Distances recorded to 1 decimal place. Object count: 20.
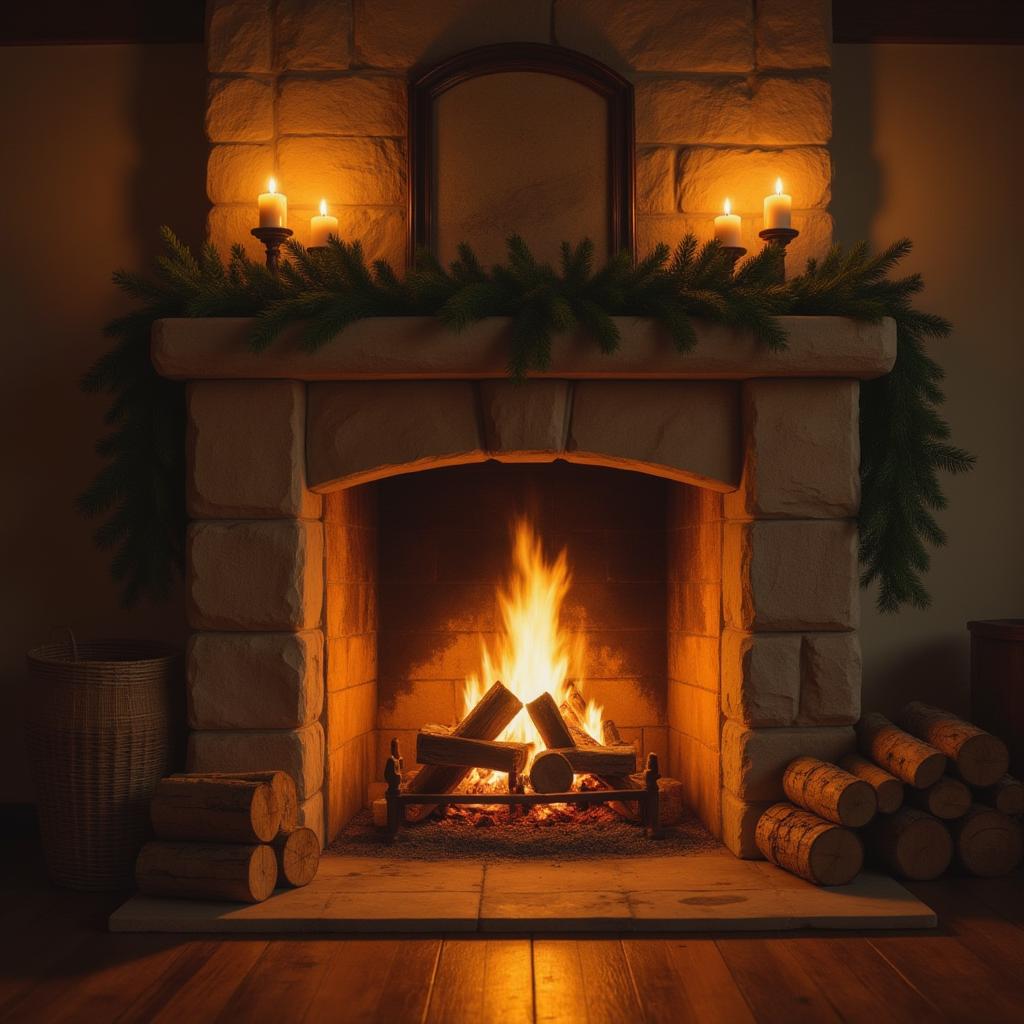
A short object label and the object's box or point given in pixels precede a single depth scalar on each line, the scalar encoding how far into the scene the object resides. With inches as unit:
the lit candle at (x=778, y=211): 117.9
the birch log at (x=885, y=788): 107.5
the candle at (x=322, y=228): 121.1
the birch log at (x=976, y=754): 111.9
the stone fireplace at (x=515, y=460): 111.0
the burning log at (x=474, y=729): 126.6
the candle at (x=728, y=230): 119.3
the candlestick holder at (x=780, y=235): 117.5
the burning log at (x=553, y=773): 122.8
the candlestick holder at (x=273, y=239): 114.3
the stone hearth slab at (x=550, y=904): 96.9
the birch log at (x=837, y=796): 105.3
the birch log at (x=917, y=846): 108.6
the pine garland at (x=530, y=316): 108.7
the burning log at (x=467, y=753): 124.6
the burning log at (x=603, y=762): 124.9
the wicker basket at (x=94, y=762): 110.8
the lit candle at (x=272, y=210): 114.8
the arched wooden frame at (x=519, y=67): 124.6
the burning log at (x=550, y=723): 128.2
